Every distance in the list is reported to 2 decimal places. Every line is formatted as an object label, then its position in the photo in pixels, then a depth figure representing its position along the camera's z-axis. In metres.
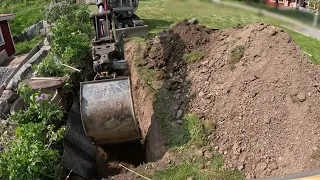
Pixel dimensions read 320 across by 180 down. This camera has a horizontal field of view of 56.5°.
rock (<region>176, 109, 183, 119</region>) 9.51
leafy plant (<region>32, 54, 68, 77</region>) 10.95
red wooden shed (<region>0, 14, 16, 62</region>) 18.84
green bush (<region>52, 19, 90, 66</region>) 11.88
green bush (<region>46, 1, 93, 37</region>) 16.95
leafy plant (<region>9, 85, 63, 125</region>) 7.35
